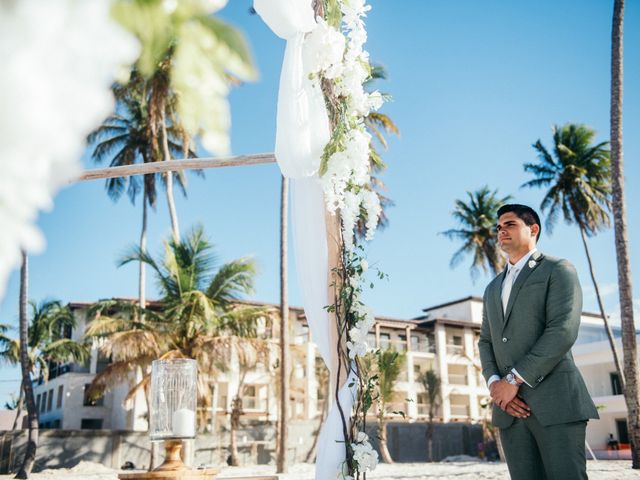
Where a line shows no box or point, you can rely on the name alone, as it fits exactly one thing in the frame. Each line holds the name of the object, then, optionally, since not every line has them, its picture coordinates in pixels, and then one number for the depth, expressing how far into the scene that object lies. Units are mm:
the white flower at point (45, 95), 530
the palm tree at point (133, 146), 20781
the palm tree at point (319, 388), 21033
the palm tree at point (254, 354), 14047
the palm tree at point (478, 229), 25469
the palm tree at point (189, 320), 13883
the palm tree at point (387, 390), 22094
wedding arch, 3371
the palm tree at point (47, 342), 24953
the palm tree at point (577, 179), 23250
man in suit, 2494
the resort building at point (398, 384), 25016
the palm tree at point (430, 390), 26383
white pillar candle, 3310
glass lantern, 3330
